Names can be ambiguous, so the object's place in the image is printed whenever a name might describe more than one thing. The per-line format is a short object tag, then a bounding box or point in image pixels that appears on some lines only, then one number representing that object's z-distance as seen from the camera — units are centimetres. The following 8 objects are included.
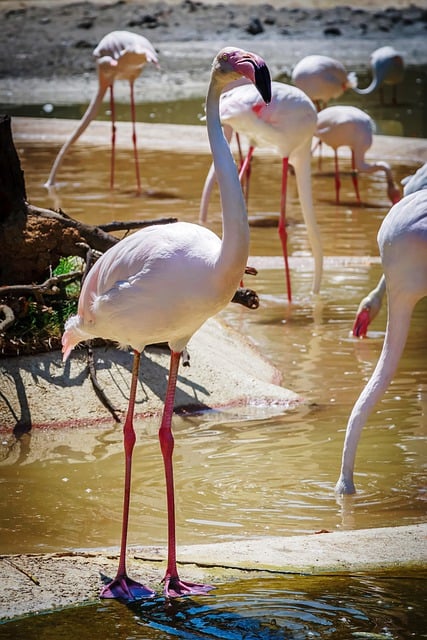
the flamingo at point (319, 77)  2669
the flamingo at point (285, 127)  1678
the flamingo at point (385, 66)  4094
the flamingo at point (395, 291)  1028
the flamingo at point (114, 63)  2681
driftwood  1330
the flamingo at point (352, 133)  2459
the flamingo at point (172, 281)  813
